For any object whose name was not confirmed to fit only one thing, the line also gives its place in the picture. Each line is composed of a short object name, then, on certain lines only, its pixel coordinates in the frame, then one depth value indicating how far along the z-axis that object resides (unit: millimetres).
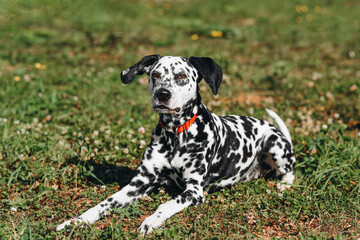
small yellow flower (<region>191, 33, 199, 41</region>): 10938
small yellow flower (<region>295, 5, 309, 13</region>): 14414
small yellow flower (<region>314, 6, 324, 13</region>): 14586
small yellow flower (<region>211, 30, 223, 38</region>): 10711
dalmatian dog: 4211
